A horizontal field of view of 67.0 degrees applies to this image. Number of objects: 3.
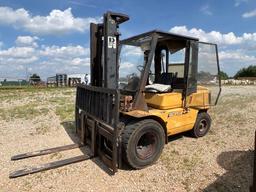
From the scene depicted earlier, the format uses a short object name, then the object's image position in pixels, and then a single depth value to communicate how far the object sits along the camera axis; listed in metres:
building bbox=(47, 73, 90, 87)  26.67
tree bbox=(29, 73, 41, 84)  26.63
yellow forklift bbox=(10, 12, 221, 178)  3.50
